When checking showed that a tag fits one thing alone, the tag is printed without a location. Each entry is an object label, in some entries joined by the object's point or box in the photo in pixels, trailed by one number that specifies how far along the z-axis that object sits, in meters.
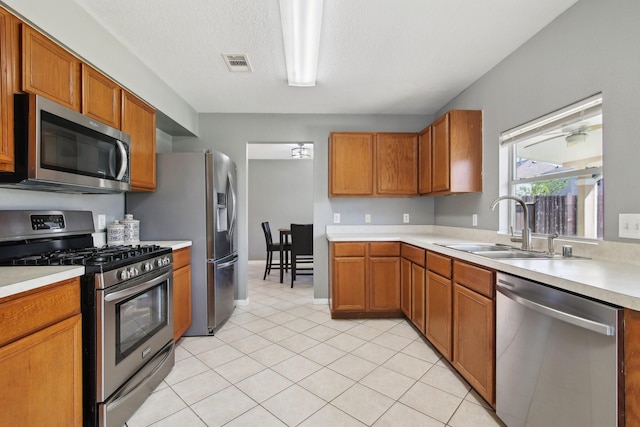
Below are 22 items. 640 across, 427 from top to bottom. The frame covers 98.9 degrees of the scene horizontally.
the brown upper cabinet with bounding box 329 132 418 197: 3.34
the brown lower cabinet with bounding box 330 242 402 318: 3.00
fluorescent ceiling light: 1.64
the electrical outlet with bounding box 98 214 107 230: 2.23
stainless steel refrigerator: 2.59
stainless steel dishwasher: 0.96
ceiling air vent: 2.27
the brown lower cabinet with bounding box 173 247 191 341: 2.31
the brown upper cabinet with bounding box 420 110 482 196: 2.63
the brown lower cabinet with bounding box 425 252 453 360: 2.05
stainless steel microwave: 1.34
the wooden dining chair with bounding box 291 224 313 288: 4.42
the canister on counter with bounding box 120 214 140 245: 2.33
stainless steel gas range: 1.39
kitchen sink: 1.76
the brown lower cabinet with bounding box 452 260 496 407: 1.57
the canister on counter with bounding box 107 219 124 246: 2.22
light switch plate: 1.37
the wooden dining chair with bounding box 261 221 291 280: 4.88
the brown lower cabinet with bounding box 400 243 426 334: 2.50
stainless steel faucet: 1.91
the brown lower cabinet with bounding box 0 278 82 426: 1.01
